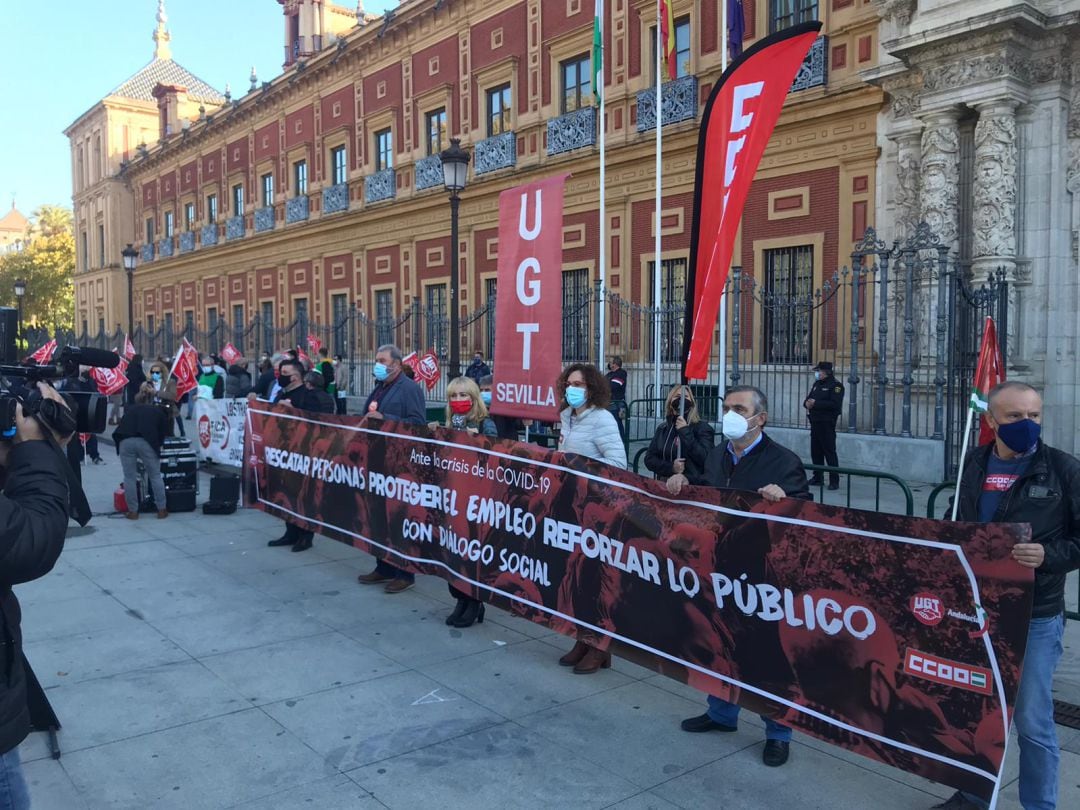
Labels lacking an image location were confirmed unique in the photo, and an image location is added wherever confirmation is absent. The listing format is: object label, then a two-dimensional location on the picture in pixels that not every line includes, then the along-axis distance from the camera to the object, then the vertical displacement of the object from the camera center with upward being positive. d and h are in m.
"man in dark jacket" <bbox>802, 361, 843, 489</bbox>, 11.30 -0.70
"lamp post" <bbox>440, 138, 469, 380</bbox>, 12.71 +2.55
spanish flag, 13.16 +5.00
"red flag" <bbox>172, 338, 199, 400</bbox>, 15.29 -0.20
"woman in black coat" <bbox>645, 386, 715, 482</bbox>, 5.68 -0.57
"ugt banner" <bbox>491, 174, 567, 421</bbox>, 6.19 +0.38
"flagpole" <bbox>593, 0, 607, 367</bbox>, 13.63 +4.70
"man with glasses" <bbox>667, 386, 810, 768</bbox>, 4.12 -0.57
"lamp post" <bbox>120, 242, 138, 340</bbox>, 25.11 +2.89
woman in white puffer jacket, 5.32 -0.46
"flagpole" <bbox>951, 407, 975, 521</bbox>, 3.71 -0.58
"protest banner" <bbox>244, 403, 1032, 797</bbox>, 3.26 -1.11
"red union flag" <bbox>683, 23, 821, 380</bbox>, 5.29 +1.22
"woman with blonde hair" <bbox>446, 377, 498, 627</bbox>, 7.02 -0.41
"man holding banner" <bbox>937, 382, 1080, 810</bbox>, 3.22 -0.67
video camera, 2.47 -0.09
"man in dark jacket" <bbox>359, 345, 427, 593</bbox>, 7.16 -0.39
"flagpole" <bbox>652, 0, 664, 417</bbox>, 12.07 +2.62
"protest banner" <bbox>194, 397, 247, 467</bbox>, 13.12 -1.07
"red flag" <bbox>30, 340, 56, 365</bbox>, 18.62 +0.14
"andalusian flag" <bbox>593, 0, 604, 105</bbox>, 14.02 +5.05
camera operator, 2.28 -0.46
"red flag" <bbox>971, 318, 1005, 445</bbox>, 5.50 -0.10
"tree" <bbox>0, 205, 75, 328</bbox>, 57.25 +5.55
